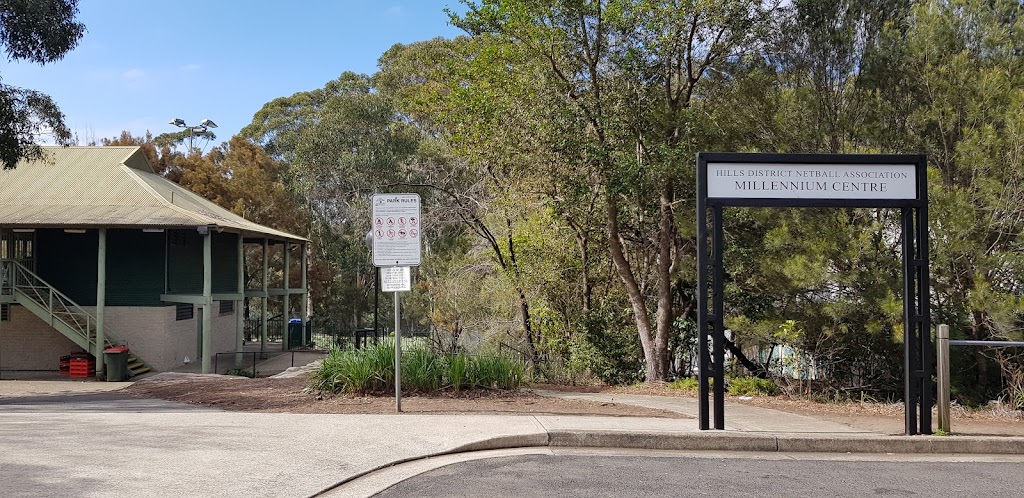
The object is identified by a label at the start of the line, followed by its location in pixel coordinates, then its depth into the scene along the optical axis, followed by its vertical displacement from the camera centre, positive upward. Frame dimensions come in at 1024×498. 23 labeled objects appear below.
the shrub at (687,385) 13.46 -1.84
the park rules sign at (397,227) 9.86 +0.65
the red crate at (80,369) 22.95 -2.46
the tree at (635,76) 13.35 +3.56
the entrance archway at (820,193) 8.59 +0.90
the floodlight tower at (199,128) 45.85 +9.27
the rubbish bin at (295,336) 32.25 -2.21
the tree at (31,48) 15.50 +4.64
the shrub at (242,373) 24.01 -2.75
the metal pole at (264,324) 29.62 -1.60
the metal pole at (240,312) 27.66 -1.09
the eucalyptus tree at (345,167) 39.12 +5.68
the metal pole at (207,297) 23.17 -0.46
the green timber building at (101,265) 22.88 +0.51
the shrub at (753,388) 12.94 -1.77
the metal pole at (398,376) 9.68 -1.15
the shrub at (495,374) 11.45 -1.35
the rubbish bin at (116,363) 21.92 -2.20
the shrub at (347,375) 11.06 -1.30
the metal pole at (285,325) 30.89 -1.73
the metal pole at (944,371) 8.59 -1.01
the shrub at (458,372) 11.20 -1.29
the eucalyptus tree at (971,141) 11.65 +2.04
